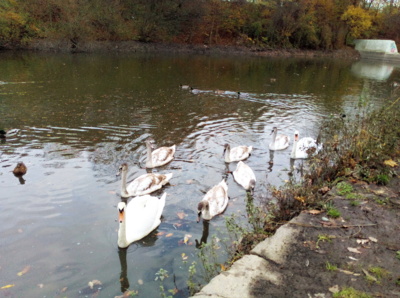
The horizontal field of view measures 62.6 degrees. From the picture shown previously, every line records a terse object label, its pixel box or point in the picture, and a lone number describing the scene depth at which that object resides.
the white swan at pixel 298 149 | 9.26
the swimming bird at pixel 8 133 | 9.88
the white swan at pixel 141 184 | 6.91
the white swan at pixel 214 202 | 6.09
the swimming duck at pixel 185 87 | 18.95
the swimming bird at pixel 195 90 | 18.29
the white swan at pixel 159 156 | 8.46
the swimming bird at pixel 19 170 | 7.53
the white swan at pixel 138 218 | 5.29
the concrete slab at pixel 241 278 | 3.18
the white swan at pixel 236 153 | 8.93
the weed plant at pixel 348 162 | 4.82
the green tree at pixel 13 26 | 36.72
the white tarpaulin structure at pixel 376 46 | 53.66
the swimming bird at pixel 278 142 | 10.02
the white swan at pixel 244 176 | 7.40
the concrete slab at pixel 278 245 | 3.67
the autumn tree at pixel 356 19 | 56.41
